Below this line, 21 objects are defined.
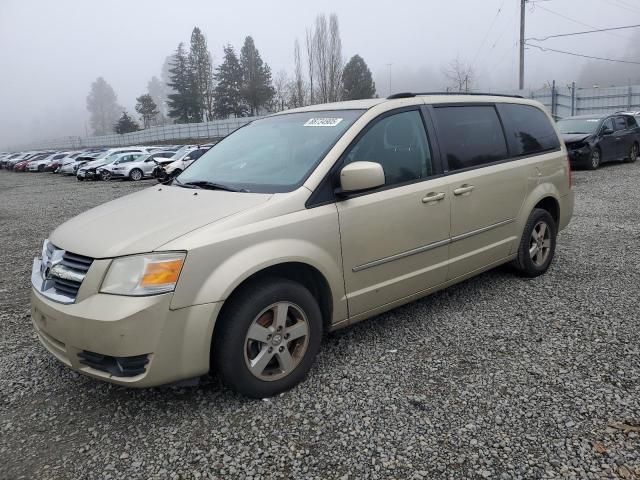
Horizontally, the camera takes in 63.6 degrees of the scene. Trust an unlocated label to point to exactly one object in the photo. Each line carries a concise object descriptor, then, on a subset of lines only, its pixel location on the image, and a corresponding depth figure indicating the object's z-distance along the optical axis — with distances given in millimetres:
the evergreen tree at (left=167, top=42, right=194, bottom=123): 73688
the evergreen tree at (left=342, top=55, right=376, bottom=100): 56625
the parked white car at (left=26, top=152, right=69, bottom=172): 39125
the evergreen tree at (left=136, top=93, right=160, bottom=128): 81312
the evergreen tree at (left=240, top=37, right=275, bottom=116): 67875
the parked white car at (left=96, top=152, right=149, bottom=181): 25547
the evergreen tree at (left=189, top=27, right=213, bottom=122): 73688
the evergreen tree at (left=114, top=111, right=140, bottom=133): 78750
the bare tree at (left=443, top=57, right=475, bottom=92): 52716
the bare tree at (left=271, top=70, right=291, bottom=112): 68056
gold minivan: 2729
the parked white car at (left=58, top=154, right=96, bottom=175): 32056
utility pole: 31791
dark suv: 14547
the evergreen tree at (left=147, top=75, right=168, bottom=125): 136675
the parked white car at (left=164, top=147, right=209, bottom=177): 21672
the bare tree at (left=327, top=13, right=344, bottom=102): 49781
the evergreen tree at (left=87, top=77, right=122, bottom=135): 145500
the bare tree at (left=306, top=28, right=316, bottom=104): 50812
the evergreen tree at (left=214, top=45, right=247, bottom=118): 69500
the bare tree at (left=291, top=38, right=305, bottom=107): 52812
